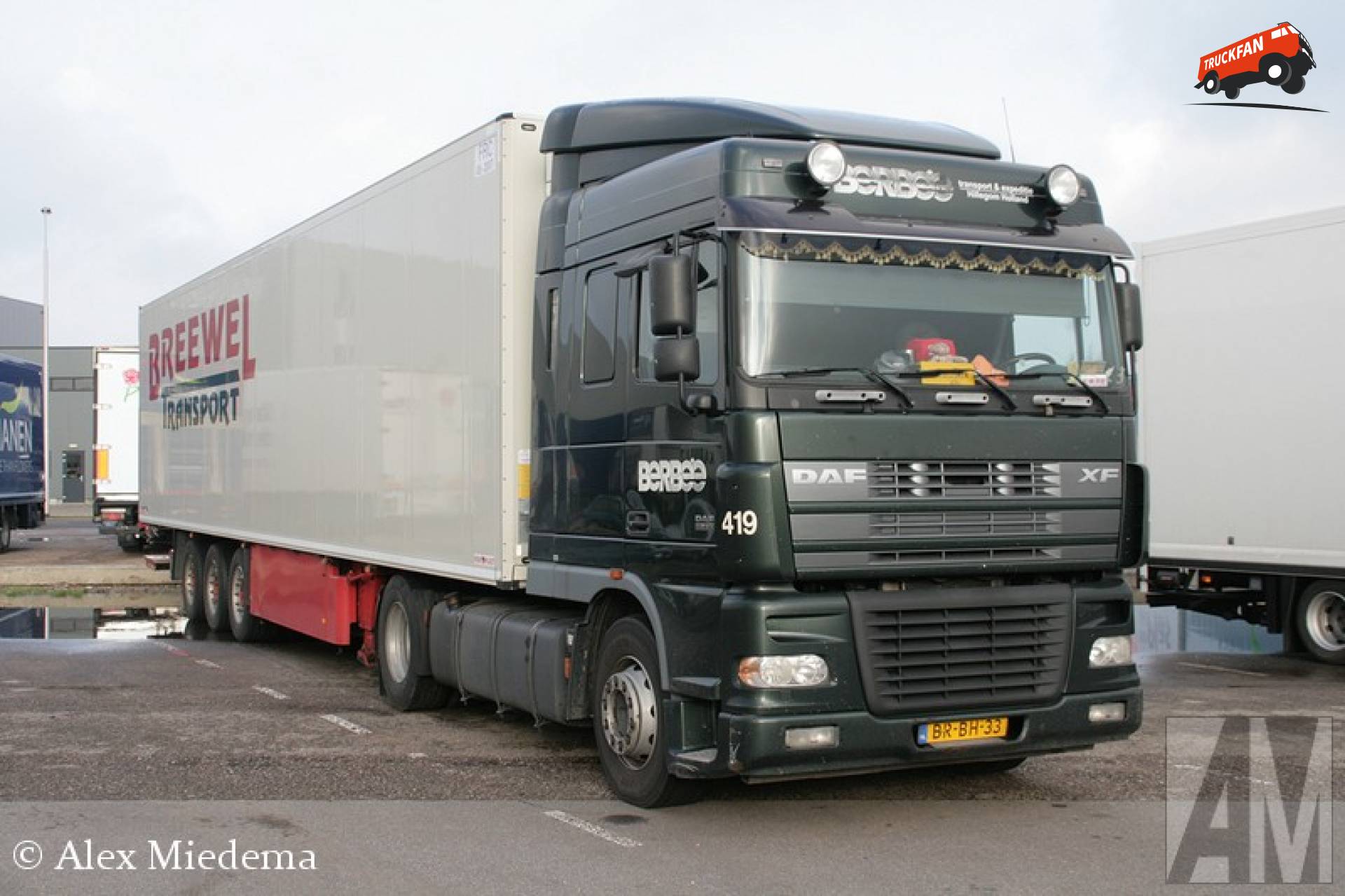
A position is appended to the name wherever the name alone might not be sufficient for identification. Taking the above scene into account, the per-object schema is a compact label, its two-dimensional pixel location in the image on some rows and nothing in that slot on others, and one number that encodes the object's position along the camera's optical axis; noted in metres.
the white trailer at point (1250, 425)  12.52
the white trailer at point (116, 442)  27.17
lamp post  39.89
